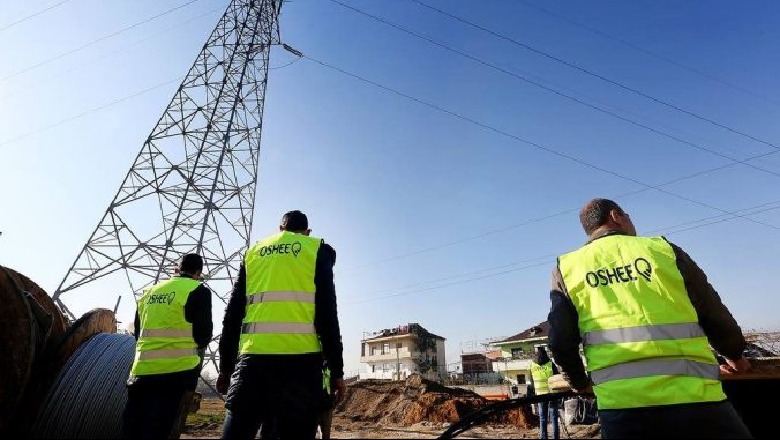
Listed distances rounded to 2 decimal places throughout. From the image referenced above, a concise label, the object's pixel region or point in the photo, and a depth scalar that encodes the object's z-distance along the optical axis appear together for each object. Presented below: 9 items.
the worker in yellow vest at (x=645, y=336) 1.65
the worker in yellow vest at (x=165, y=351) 3.01
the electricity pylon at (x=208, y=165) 12.30
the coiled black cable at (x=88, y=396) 3.73
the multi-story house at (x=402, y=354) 50.81
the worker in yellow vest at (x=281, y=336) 2.18
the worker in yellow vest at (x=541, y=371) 8.84
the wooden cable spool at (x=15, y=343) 3.32
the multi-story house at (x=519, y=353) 42.50
